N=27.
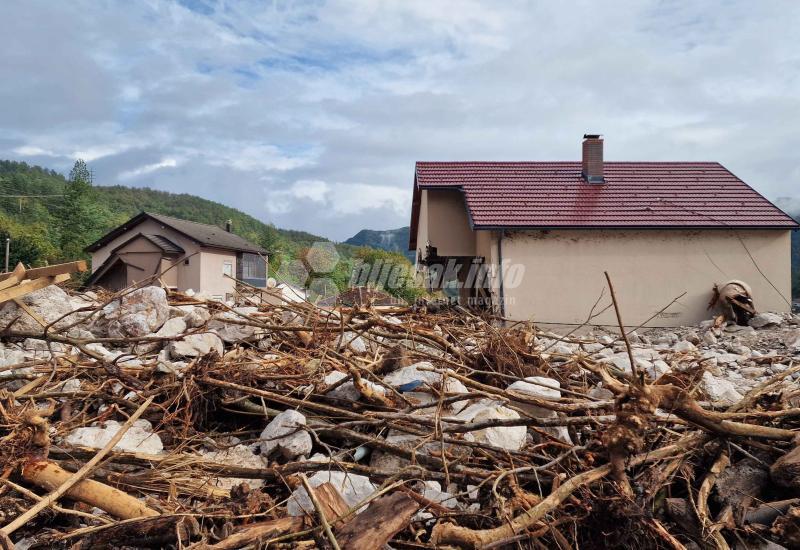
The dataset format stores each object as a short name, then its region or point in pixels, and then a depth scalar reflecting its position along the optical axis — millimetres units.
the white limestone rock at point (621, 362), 4352
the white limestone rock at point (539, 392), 3050
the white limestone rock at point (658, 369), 4246
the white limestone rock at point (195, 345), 4211
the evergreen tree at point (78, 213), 54000
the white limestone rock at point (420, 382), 3598
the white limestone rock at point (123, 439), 3094
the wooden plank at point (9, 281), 4692
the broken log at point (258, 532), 2156
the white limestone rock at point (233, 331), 4570
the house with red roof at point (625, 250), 13750
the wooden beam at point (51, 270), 5023
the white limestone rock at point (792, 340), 9422
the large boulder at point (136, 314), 5043
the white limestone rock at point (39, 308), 4832
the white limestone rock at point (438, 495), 2570
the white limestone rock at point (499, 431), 2924
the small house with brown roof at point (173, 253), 27688
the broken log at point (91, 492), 2401
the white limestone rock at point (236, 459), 2840
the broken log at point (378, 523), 2094
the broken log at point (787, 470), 2498
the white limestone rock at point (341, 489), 2441
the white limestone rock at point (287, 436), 2977
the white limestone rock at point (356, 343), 4284
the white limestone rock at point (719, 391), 3717
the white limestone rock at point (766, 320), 11734
